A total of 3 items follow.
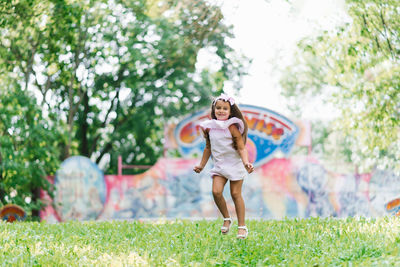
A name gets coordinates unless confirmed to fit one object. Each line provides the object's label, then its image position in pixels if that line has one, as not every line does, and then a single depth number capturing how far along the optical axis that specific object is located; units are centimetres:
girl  613
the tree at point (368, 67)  1256
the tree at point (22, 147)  1466
